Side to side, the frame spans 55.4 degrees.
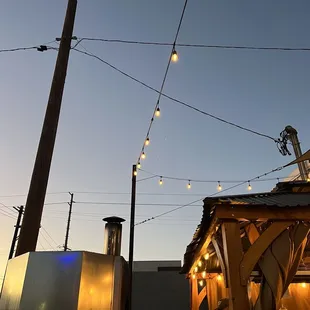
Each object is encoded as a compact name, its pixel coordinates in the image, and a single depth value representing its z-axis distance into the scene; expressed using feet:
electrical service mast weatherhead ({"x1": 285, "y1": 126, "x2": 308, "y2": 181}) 30.01
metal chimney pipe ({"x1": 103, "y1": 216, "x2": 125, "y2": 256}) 12.16
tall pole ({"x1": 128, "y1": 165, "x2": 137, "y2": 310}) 27.04
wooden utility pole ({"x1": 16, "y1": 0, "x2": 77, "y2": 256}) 11.70
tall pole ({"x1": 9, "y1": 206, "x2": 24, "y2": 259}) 50.98
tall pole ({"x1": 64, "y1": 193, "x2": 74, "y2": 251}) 80.58
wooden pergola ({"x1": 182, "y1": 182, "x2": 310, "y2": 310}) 9.96
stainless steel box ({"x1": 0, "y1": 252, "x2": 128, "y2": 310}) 8.43
